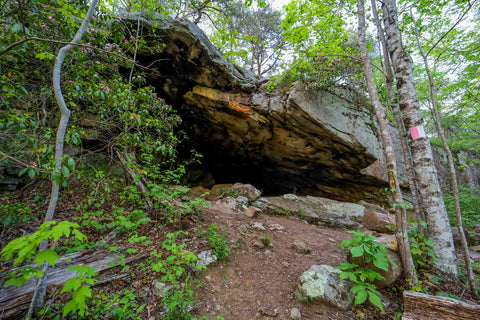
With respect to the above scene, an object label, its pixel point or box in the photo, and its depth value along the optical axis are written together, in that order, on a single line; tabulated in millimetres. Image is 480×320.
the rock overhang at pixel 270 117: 6309
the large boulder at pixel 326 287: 2303
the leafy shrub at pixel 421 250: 2557
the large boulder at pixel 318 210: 5910
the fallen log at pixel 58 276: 1833
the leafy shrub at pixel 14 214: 2592
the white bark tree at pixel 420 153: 2600
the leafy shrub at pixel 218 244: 3018
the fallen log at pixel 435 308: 1718
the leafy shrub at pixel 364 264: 2056
